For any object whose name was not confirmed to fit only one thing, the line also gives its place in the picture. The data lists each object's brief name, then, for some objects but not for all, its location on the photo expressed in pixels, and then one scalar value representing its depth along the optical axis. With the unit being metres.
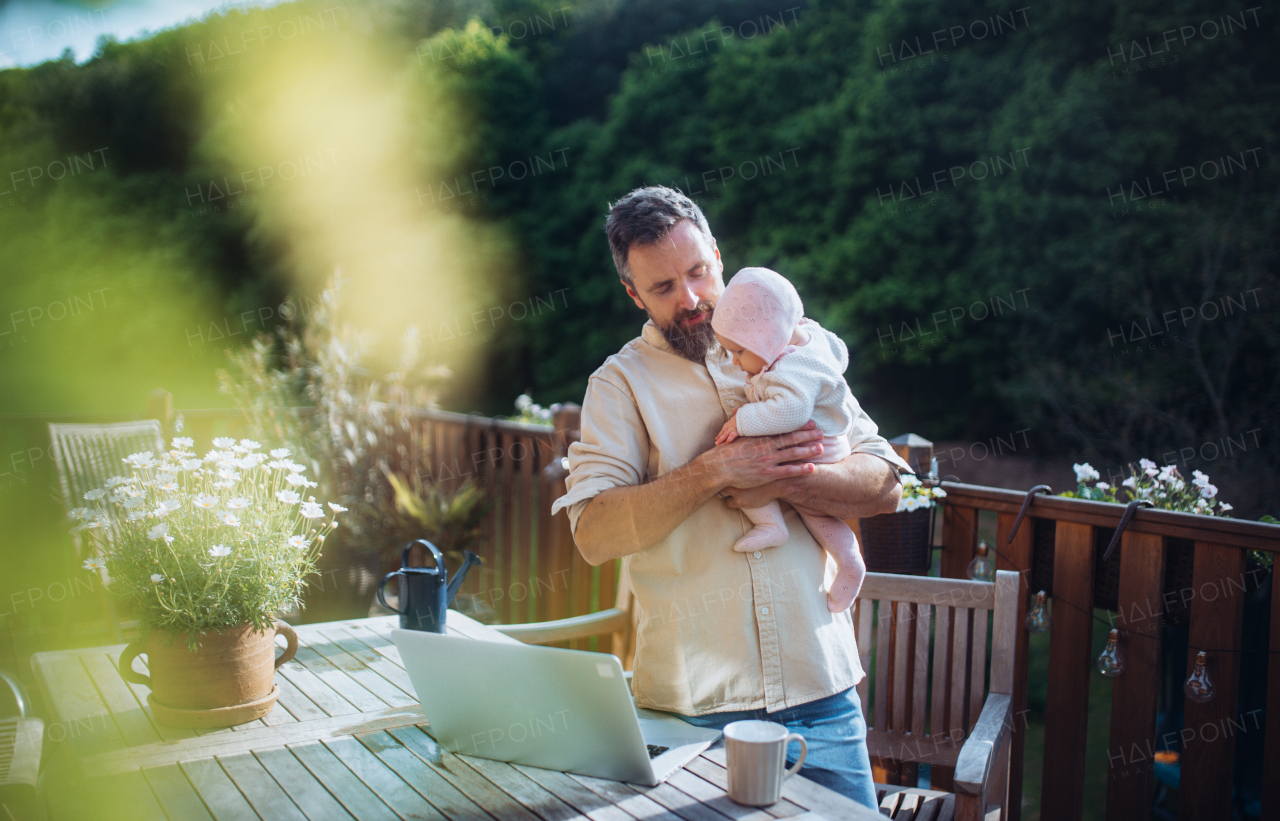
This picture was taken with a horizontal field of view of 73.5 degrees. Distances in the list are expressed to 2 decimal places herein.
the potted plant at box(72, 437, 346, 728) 1.48
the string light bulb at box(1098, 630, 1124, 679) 2.28
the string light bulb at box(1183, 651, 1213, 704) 2.15
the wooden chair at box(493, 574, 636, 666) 2.23
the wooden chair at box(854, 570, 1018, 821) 2.03
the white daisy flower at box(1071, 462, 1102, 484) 2.61
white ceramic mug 1.15
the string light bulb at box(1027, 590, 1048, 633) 2.42
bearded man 1.48
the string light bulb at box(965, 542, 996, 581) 2.55
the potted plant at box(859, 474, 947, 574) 2.63
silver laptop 1.11
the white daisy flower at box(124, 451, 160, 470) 1.52
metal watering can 1.77
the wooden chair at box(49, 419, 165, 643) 3.79
